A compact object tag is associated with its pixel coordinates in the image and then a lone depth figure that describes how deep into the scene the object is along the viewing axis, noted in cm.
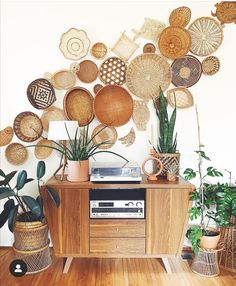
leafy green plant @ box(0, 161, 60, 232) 200
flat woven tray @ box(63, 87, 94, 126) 251
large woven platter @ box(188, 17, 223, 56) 245
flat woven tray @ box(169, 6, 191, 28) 245
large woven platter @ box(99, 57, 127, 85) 249
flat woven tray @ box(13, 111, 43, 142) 252
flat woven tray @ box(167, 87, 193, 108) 251
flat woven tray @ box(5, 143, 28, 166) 254
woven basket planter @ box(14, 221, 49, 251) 215
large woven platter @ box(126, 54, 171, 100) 249
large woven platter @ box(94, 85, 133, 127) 250
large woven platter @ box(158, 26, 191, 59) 244
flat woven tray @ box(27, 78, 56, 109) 249
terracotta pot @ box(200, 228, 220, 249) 219
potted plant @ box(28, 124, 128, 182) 218
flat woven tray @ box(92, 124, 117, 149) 254
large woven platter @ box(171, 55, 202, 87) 248
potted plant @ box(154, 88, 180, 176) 233
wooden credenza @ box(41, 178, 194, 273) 213
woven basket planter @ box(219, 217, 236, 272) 226
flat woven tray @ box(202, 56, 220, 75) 248
